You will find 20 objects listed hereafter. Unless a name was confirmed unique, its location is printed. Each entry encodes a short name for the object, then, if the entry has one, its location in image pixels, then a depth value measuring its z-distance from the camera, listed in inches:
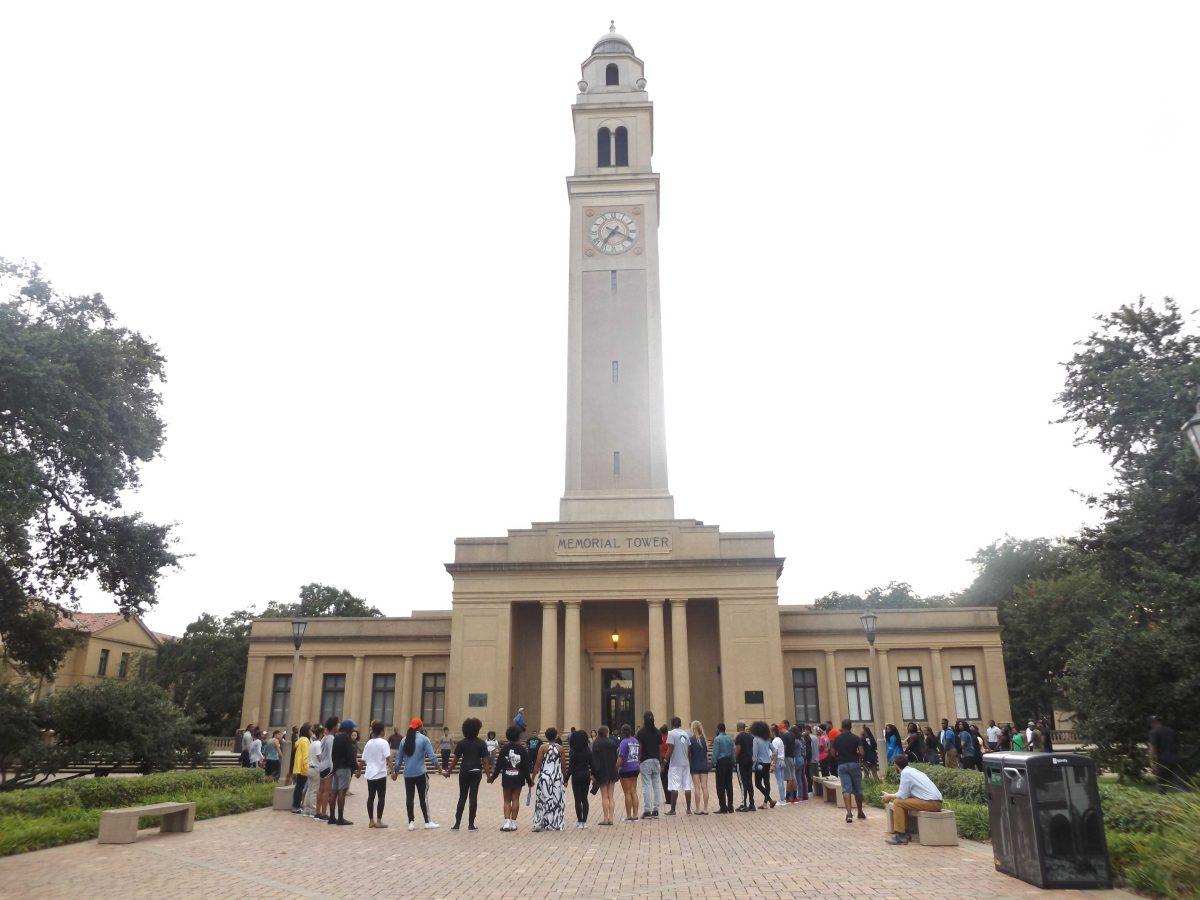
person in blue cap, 593.0
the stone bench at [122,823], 491.2
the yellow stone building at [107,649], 2325.3
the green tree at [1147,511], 657.0
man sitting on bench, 469.1
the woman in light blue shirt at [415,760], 560.4
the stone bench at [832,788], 682.2
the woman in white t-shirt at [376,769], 570.6
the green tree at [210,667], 2068.2
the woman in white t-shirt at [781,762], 731.4
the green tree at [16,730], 838.5
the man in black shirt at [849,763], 565.3
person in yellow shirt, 647.8
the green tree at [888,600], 2527.1
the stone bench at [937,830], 459.8
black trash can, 344.5
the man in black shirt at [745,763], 649.6
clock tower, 1473.9
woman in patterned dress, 546.6
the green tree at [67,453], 813.2
